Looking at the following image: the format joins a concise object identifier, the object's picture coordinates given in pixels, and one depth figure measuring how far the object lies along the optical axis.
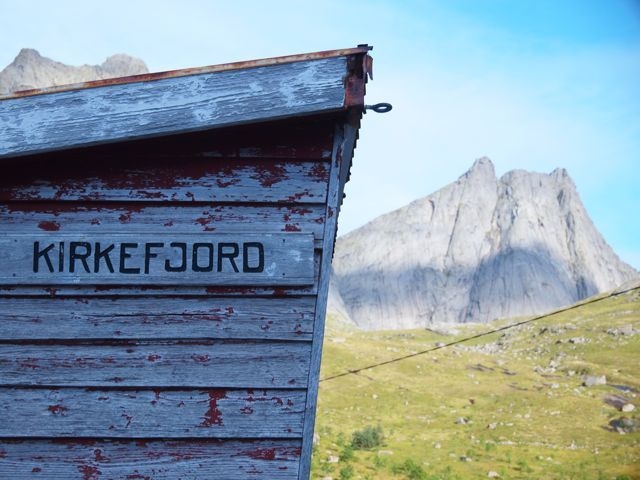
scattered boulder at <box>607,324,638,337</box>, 47.56
